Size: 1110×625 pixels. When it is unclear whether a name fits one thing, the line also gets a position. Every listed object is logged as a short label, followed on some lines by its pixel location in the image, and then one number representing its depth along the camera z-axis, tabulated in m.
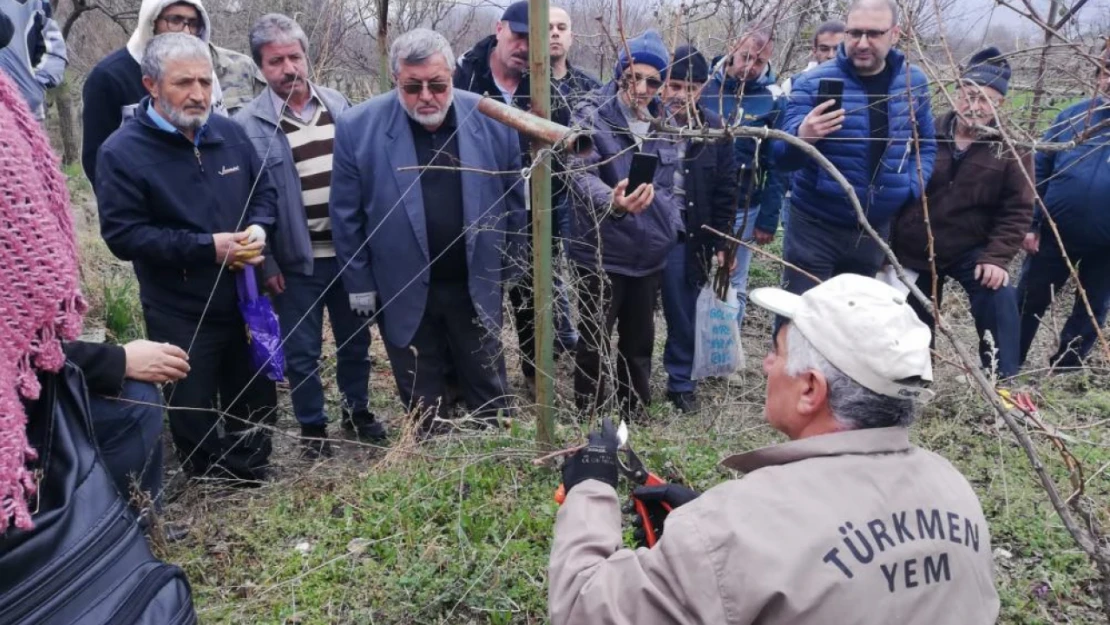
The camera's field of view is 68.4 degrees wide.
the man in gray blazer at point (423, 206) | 3.54
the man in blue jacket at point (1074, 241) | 4.52
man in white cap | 1.35
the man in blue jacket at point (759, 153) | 4.78
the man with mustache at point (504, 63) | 4.50
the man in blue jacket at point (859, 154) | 4.02
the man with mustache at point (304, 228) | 3.71
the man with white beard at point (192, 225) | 3.15
